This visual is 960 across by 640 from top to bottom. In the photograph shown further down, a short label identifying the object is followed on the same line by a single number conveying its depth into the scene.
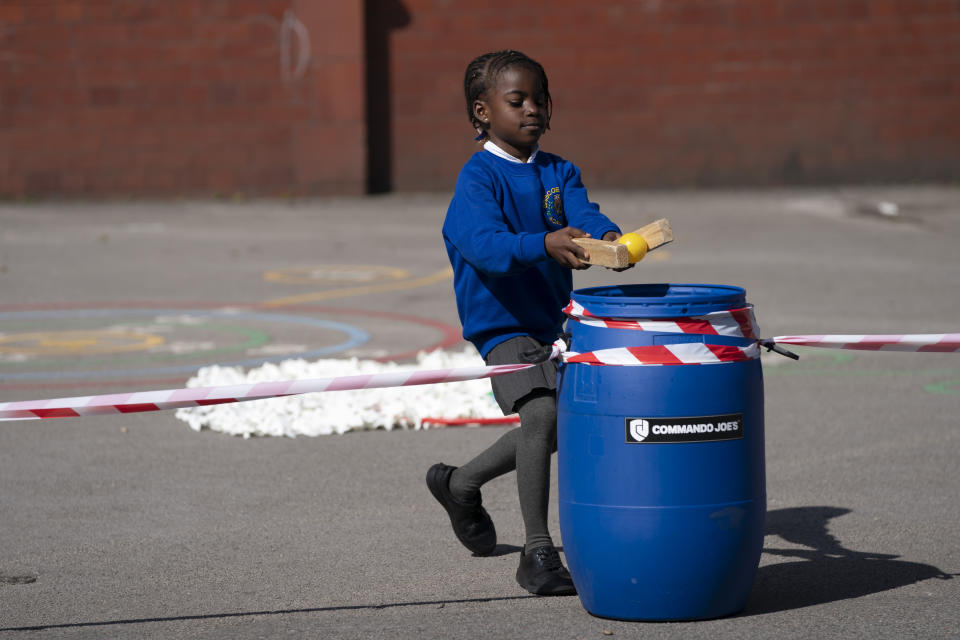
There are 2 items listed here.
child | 9.30
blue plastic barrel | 8.20
